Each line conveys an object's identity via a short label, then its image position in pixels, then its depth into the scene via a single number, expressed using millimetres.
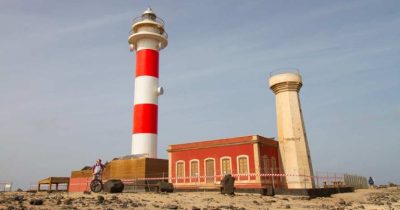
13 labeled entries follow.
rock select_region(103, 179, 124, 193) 15836
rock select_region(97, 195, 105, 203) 11398
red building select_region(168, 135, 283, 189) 24891
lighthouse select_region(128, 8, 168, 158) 28641
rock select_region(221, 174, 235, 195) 17453
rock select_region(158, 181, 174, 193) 18453
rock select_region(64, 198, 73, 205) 10341
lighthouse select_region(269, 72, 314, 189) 26995
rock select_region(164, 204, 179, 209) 10883
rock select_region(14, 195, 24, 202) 10627
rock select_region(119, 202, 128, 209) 10244
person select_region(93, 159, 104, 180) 16750
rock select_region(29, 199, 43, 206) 9805
